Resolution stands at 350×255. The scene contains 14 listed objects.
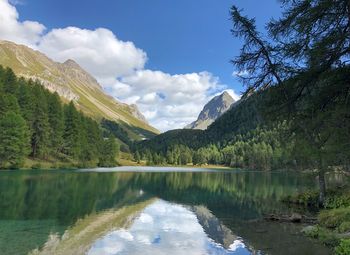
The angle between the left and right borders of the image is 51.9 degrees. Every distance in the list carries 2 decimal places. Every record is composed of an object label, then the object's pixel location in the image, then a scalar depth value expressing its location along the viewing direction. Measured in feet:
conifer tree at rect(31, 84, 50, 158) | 374.30
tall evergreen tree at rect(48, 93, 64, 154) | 404.96
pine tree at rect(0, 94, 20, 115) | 324.39
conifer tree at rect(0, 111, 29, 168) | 303.68
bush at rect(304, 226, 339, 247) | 67.12
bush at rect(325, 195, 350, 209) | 106.60
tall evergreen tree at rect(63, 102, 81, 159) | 432.25
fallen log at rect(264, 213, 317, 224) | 96.43
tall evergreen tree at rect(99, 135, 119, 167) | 552.94
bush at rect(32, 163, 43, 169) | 343.30
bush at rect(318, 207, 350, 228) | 81.52
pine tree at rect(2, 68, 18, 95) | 375.86
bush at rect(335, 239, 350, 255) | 51.99
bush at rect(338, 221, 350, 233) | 73.36
